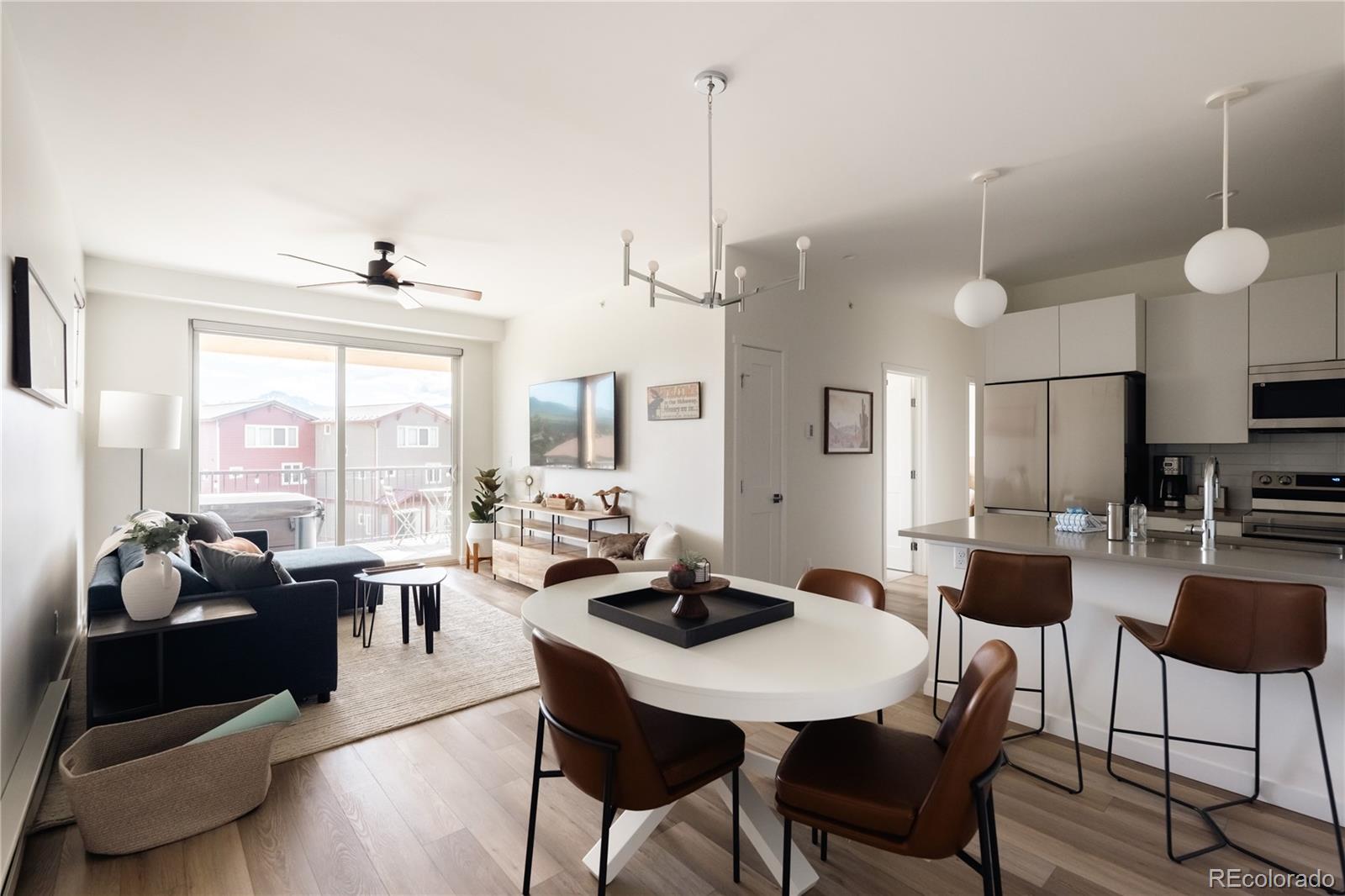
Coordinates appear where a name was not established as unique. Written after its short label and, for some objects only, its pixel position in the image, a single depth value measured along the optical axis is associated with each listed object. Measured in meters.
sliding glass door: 5.57
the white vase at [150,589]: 2.54
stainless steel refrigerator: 4.17
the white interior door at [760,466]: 4.49
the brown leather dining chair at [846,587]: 2.35
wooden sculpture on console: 5.23
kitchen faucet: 2.66
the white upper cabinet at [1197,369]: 3.91
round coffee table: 3.89
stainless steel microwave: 3.54
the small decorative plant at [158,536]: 2.55
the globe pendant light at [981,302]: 2.91
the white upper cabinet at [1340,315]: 3.51
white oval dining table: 1.42
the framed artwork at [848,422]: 5.15
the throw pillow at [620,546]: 4.75
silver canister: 2.86
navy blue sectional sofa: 2.75
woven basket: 1.99
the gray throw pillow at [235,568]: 2.97
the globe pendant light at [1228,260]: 2.22
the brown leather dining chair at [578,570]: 2.55
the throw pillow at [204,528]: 4.38
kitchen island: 2.25
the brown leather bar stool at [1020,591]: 2.51
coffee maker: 4.24
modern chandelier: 2.30
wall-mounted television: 5.41
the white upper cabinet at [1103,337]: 4.16
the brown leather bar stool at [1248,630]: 1.99
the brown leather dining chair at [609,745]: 1.51
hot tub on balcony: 5.55
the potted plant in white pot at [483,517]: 6.41
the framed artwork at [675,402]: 4.57
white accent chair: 4.09
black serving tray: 1.77
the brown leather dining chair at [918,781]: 1.35
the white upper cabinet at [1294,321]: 3.56
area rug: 2.81
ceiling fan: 4.21
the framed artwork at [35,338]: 2.17
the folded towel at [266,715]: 2.28
